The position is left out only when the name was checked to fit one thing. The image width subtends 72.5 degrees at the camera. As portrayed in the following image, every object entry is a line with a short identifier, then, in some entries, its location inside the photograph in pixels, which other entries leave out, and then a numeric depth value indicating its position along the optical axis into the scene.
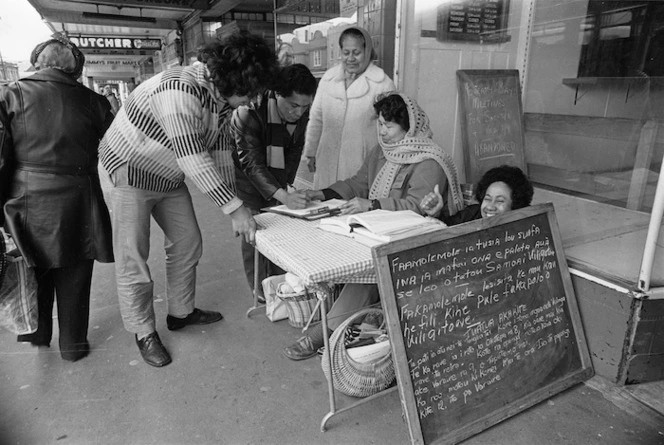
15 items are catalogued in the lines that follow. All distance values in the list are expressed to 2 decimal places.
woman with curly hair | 2.00
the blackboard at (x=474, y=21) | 3.21
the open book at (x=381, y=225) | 1.68
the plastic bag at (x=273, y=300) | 2.58
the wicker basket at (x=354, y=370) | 1.75
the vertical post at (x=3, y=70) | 3.18
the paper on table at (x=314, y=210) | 2.07
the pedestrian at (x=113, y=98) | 9.47
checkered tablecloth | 1.52
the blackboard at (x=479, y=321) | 1.47
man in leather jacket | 2.33
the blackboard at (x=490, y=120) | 3.01
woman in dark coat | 2.02
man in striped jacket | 1.79
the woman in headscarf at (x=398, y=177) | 2.08
